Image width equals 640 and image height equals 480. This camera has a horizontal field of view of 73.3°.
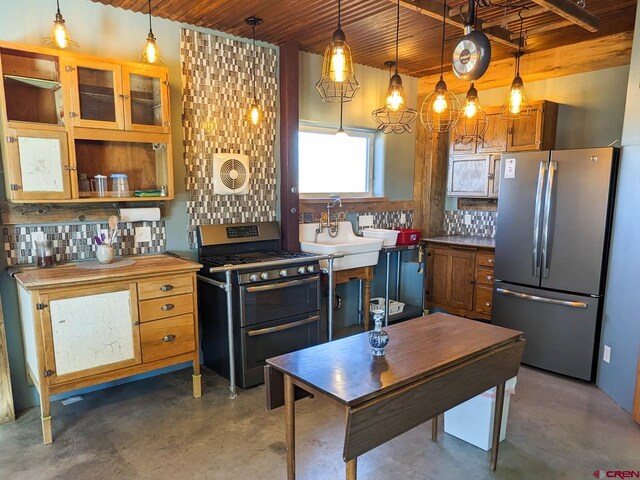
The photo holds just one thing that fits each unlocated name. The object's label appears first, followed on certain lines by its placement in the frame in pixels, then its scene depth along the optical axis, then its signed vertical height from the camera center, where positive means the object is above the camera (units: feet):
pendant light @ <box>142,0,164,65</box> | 8.96 +2.80
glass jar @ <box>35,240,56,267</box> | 9.02 -1.44
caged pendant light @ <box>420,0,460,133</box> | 8.64 +1.81
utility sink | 12.66 -1.83
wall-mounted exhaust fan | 11.56 +0.32
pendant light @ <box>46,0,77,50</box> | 8.04 +2.84
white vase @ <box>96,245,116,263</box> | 9.39 -1.49
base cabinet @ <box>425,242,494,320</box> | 14.32 -3.22
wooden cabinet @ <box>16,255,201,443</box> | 7.95 -2.73
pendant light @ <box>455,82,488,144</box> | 15.01 +2.10
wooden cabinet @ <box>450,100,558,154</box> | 13.69 +1.82
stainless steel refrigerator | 10.47 -1.64
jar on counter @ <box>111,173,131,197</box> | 9.78 -0.02
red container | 14.71 -1.72
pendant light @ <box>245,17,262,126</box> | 10.66 +2.43
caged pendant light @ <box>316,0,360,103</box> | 6.15 +1.79
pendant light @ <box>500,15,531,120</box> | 9.56 +2.01
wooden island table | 5.11 -2.50
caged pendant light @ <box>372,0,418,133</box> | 8.11 +1.72
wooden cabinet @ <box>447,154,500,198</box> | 14.92 +0.39
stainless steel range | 10.13 -2.89
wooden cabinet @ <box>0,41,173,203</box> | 8.39 +1.42
